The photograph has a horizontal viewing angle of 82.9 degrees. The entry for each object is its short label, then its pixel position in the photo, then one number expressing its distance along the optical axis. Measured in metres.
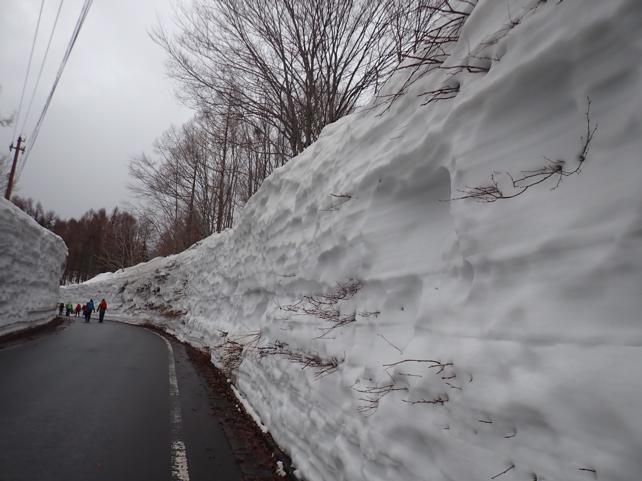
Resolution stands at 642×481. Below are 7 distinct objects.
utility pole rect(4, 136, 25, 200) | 22.72
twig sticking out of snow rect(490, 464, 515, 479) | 1.72
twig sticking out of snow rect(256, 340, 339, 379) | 3.54
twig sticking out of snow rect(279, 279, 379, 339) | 3.49
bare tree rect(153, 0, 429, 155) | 9.55
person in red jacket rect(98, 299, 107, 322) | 21.04
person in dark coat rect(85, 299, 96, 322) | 20.75
